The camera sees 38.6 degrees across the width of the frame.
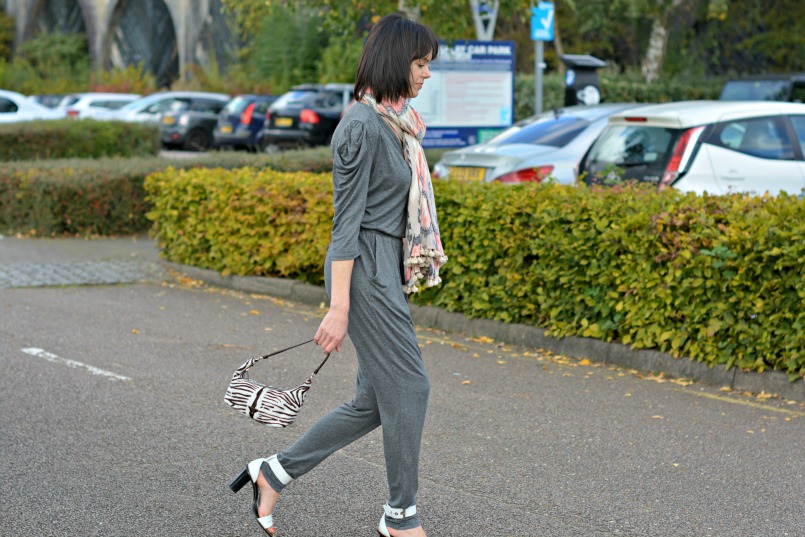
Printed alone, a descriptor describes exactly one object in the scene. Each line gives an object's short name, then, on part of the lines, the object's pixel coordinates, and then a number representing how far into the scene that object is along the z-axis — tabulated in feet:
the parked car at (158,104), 102.12
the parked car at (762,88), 67.31
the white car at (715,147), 33.63
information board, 49.75
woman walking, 12.89
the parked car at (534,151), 38.73
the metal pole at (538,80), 56.70
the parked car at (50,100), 119.75
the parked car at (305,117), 87.30
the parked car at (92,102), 107.65
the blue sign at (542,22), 55.23
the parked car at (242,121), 94.02
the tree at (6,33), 172.55
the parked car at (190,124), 100.89
